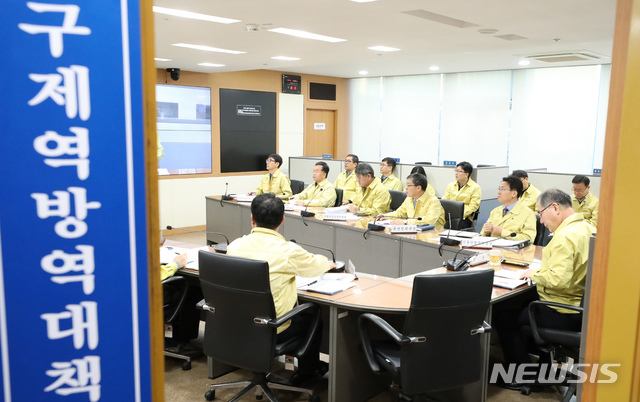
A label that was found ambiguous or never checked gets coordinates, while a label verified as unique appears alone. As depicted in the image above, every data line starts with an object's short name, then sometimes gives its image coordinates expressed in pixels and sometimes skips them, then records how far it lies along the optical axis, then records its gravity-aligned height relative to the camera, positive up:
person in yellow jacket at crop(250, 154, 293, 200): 7.19 -0.64
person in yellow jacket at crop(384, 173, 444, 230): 5.14 -0.67
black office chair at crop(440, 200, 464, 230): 5.25 -0.73
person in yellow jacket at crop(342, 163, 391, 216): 6.09 -0.67
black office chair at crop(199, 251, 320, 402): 2.54 -0.91
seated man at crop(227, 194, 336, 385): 2.72 -0.64
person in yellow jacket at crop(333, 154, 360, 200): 7.09 -0.59
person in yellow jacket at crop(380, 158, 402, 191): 7.06 -0.51
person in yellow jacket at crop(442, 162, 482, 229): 6.07 -0.61
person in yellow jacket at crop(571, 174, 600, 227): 5.58 -0.62
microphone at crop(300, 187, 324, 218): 5.49 -0.81
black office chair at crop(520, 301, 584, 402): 2.81 -1.09
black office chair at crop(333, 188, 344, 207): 6.59 -0.75
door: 10.23 +0.09
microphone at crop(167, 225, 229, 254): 3.71 -0.81
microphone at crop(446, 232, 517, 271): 3.24 -0.79
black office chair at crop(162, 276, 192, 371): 3.28 -1.04
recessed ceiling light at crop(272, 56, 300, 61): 6.76 +1.03
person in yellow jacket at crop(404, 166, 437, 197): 6.57 -0.39
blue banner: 0.82 -0.11
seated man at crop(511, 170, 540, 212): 5.80 -0.58
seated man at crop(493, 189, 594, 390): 2.88 -0.69
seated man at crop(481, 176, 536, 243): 4.40 -0.65
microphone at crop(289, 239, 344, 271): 3.30 -0.82
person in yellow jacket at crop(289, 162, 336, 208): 6.40 -0.71
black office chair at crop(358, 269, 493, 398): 2.31 -0.89
